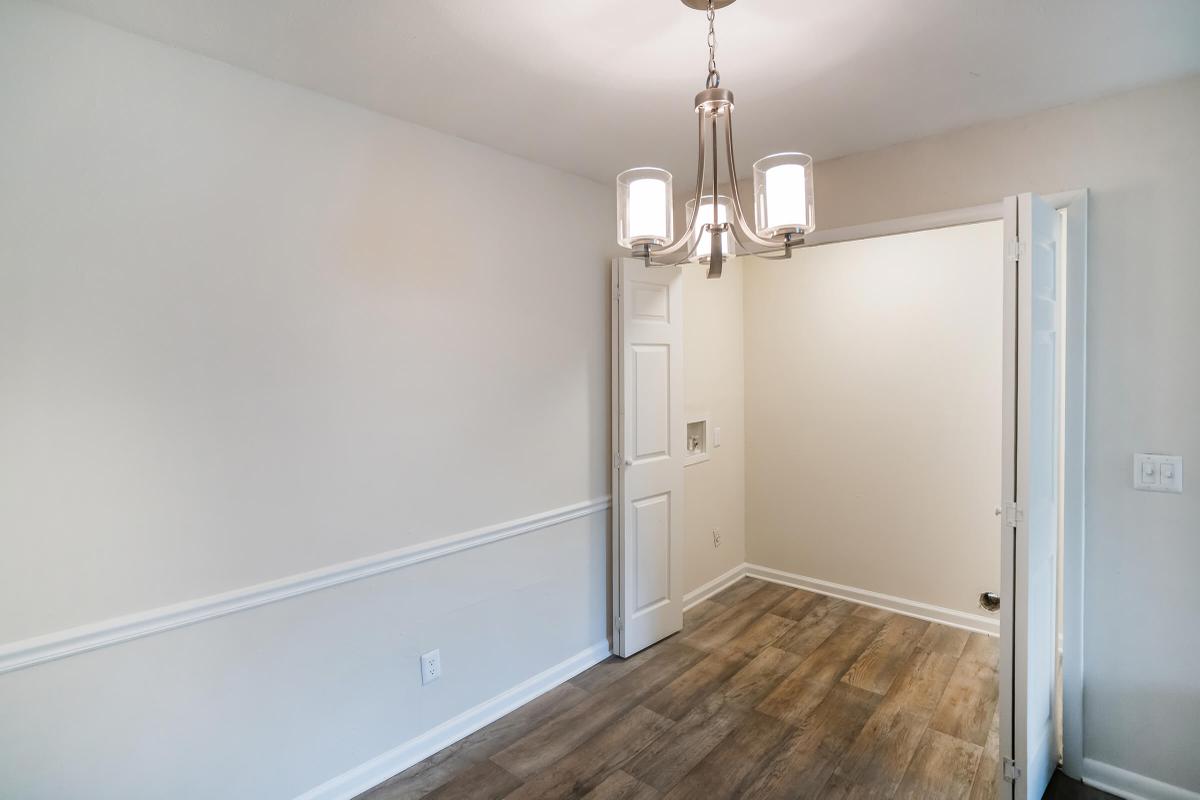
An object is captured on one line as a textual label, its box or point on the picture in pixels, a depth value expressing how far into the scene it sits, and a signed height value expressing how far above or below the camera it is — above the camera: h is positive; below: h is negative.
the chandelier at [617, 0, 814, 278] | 1.34 +0.44
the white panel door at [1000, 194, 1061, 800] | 1.84 -0.32
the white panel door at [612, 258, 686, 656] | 3.07 -0.36
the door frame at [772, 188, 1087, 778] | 2.14 -0.31
